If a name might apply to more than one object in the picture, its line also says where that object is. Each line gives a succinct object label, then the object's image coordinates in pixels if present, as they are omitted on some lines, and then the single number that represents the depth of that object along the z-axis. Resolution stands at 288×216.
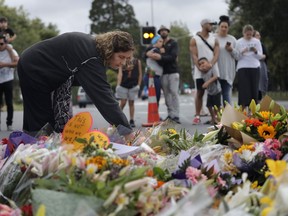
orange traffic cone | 6.29
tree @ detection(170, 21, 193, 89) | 47.91
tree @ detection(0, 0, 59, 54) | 27.77
